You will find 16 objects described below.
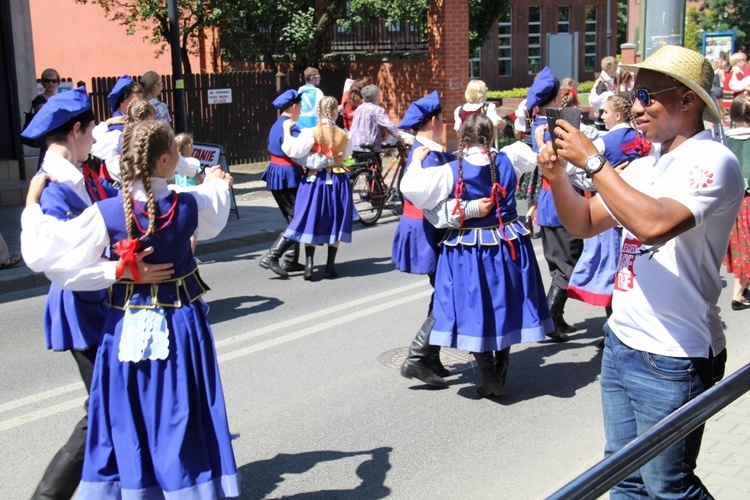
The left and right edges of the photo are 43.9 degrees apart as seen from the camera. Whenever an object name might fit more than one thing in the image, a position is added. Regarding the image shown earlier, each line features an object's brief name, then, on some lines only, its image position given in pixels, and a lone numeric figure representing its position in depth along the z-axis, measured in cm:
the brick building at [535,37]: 3966
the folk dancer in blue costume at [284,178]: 962
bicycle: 1322
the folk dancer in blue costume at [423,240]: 598
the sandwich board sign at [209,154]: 1172
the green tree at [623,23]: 5518
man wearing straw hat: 298
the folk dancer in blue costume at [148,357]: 364
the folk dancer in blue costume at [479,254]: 566
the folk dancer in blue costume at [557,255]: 733
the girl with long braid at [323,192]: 927
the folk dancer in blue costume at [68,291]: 400
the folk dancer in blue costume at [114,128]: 809
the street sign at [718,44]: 2644
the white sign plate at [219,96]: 1730
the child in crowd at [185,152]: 748
